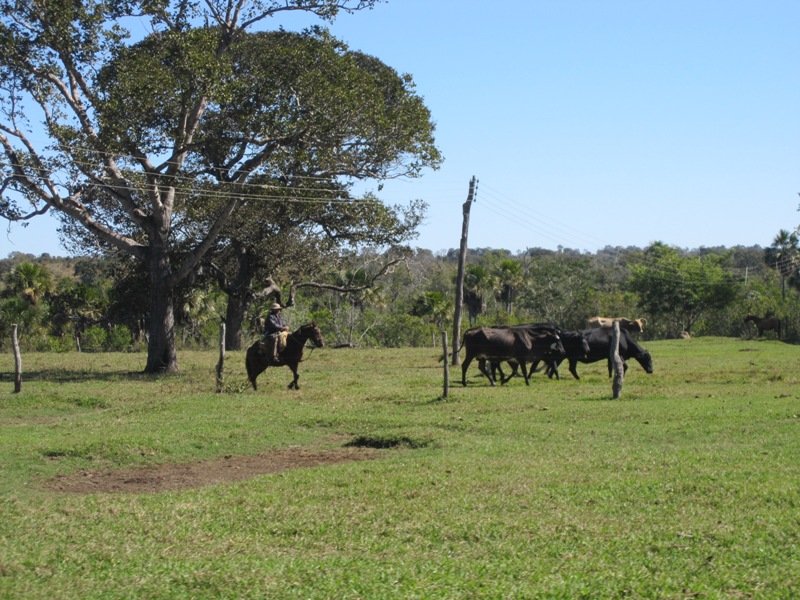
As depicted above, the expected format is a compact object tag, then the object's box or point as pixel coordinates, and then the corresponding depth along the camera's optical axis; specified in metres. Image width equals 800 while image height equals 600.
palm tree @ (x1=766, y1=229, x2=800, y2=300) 77.19
